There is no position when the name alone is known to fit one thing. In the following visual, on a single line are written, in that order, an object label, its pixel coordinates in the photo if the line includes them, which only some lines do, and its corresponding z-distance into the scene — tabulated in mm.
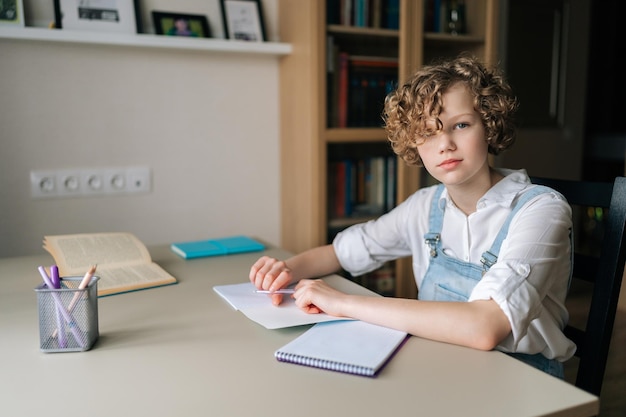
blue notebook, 1686
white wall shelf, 1854
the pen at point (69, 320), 983
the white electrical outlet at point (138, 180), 2143
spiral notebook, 892
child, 1001
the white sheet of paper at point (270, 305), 1089
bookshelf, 2166
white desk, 786
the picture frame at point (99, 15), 1949
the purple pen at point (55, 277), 1027
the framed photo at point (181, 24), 2100
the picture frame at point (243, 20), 2209
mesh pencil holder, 984
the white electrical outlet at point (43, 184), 2004
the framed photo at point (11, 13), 1857
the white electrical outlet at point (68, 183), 2041
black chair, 1144
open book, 1379
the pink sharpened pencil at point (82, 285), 992
